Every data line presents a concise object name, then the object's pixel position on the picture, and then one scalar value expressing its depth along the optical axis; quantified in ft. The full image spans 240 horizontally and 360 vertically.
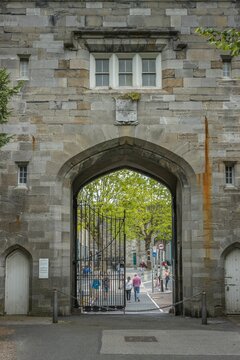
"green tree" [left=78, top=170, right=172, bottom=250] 104.73
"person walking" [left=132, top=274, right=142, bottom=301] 83.75
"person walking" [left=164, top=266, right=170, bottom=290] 105.40
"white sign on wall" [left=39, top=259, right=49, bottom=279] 53.78
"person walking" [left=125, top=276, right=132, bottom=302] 86.17
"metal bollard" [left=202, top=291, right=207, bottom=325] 48.26
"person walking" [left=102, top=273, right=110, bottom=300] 71.27
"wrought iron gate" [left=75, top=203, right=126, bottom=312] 63.06
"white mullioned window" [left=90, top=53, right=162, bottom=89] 57.11
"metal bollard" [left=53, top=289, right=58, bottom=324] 48.12
